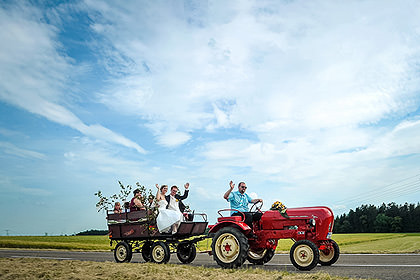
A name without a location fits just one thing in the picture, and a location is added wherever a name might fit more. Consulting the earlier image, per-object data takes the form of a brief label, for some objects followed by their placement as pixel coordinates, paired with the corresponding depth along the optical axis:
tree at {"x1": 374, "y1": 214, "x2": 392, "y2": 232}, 59.84
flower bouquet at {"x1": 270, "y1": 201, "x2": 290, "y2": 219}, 9.14
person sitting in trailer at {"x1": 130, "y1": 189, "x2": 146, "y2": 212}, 10.99
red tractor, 8.67
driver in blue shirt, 9.65
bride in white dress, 10.34
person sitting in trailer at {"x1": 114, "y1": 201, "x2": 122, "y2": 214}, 11.53
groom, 10.80
